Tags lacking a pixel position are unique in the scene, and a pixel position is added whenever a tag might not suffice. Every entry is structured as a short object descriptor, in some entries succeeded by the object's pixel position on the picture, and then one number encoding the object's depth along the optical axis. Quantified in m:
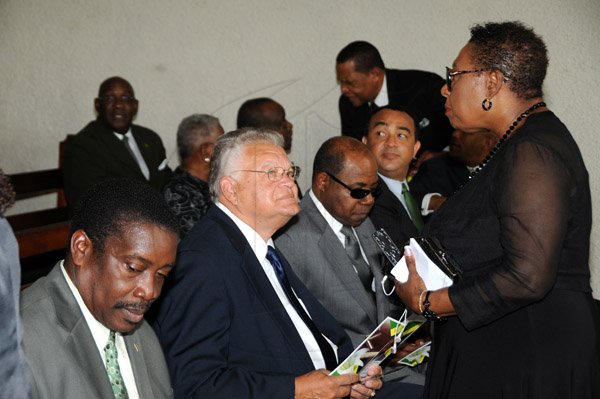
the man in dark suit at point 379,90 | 4.33
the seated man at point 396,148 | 3.48
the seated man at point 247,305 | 1.99
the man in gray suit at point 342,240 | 2.66
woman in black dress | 1.74
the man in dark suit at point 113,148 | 4.77
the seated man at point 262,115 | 4.16
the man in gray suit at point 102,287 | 1.56
